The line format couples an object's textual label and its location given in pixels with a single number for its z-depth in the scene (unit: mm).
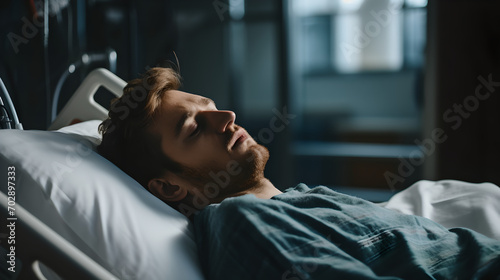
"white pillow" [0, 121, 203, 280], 888
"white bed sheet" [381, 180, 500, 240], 1307
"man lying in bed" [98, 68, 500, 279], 876
